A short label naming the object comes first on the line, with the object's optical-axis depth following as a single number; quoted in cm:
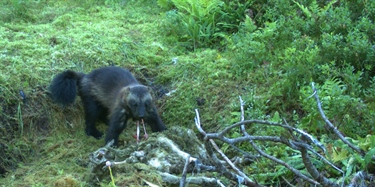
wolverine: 670
